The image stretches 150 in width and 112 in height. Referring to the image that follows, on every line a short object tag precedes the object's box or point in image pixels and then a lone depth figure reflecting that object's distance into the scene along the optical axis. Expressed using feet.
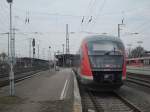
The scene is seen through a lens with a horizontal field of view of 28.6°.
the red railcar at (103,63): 48.83
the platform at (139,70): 121.04
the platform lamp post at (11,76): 49.67
